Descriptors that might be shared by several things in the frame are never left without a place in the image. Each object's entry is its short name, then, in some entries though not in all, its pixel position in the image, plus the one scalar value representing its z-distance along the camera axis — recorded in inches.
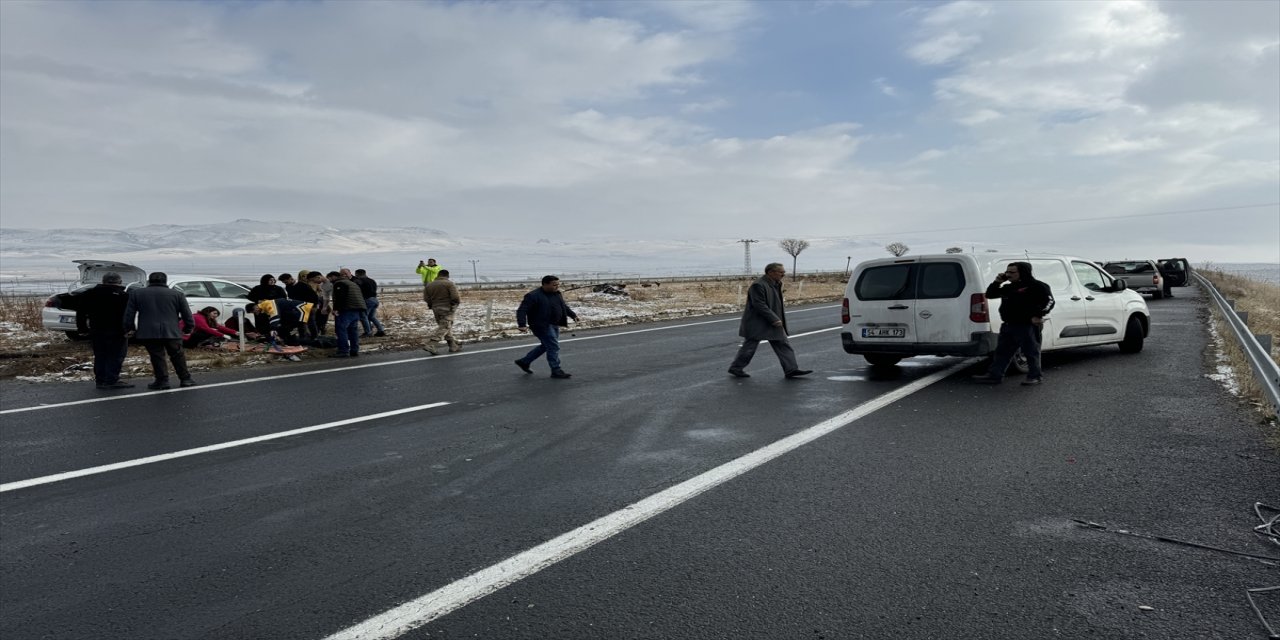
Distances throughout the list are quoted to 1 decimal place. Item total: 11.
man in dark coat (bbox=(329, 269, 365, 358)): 564.7
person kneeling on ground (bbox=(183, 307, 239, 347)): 609.3
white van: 394.6
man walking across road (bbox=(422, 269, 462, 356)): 588.7
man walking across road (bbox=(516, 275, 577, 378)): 448.8
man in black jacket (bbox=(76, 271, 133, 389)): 430.9
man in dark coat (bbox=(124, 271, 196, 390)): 426.3
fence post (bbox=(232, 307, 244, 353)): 585.4
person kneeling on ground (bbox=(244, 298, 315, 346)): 615.8
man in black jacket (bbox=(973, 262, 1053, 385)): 365.1
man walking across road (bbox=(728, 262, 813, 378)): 424.2
